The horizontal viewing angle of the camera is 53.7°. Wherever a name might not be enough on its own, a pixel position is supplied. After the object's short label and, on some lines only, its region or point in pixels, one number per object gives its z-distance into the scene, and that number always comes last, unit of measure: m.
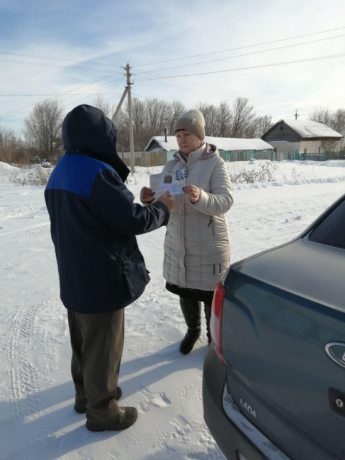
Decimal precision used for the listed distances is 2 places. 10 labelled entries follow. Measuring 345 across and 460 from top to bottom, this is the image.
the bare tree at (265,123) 73.34
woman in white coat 2.57
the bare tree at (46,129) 55.12
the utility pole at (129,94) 21.84
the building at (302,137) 56.34
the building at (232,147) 43.88
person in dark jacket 1.71
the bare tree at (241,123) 67.75
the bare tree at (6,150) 41.09
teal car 1.04
